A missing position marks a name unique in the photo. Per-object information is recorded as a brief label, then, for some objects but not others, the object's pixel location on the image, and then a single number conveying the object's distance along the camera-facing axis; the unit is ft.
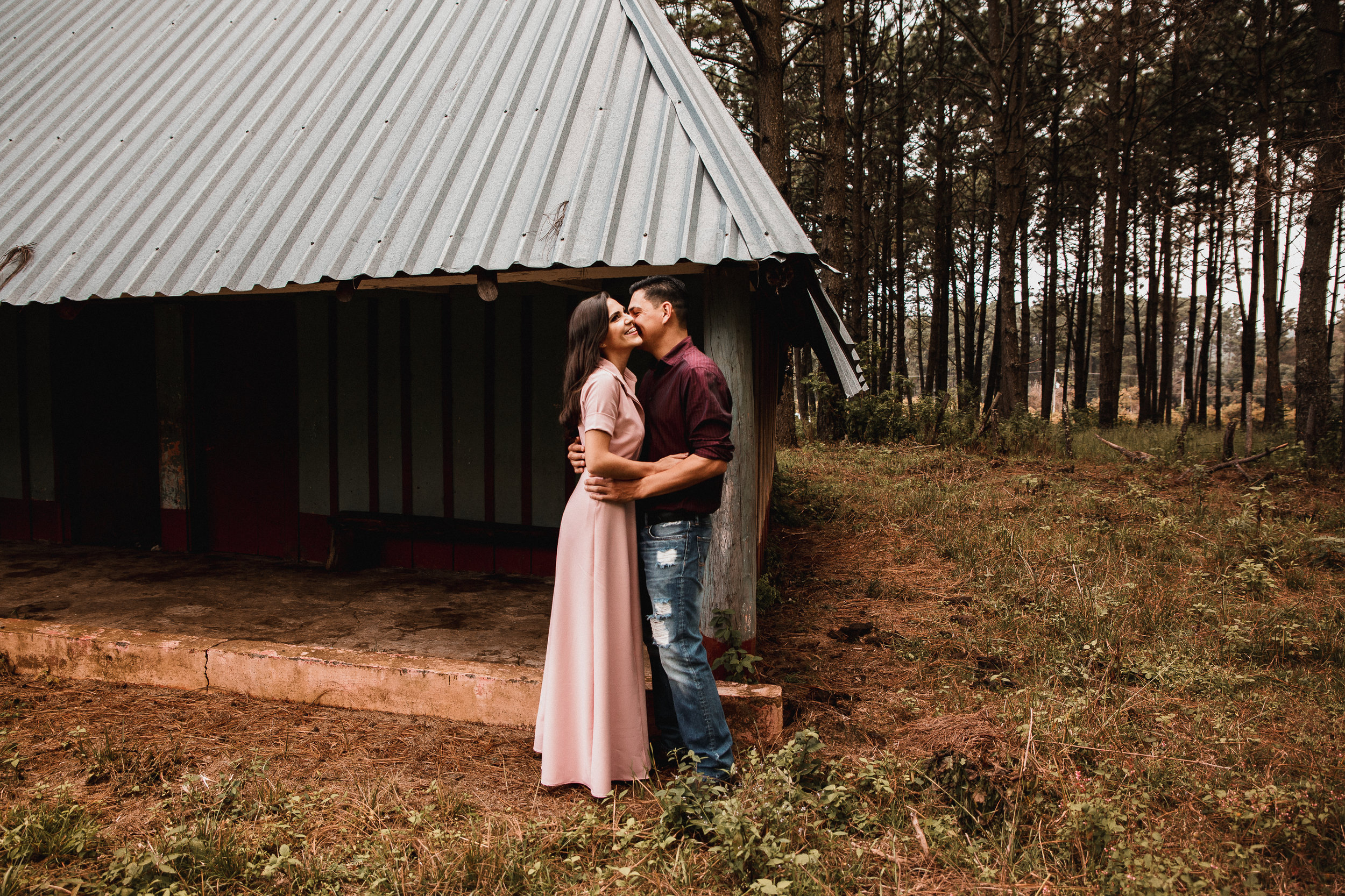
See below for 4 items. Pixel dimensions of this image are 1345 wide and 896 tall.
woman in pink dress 10.64
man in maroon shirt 10.69
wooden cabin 13.51
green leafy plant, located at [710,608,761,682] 13.00
